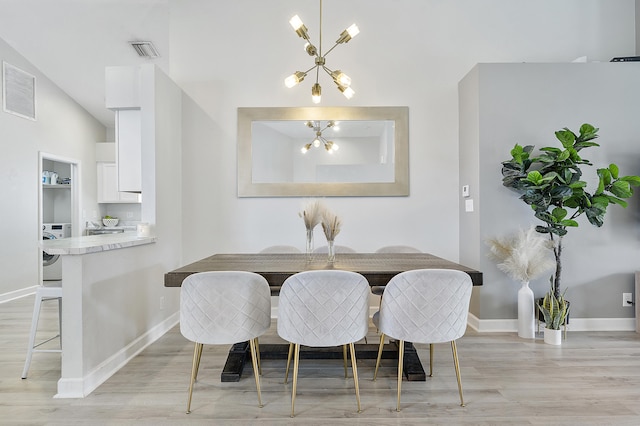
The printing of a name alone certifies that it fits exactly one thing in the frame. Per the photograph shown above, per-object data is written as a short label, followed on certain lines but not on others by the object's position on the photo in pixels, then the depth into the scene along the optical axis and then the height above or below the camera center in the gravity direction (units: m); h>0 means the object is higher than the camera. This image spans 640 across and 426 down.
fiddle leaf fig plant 2.82 +0.21
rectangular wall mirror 3.69 +0.63
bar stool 2.25 -0.57
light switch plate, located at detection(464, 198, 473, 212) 3.40 +0.06
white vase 3.01 -0.91
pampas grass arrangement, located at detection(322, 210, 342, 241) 2.38 -0.07
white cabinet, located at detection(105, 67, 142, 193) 3.18 +0.62
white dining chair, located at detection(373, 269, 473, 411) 1.82 -0.51
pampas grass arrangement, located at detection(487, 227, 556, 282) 2.93 -0.39
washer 5.45 -0.66
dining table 2.08 -0.37
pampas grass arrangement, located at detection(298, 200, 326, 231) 2.40 +0.00
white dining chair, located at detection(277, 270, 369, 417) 1.76 -0.50
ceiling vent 4.33 +2.16
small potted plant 2.87 -0.89
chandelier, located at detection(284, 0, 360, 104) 2.40 +1.09
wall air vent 4.52 +1.70
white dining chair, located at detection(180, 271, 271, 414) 1.80 -0.50
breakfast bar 2.08 -0.63
